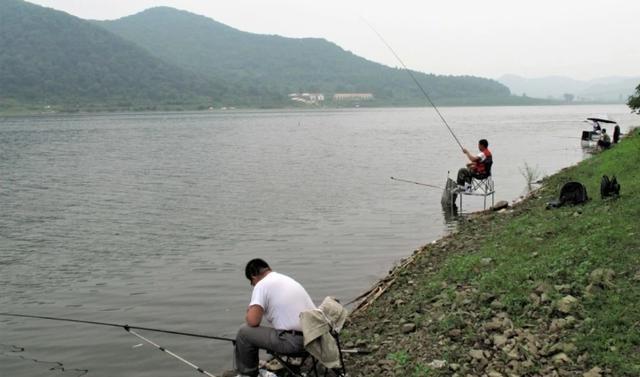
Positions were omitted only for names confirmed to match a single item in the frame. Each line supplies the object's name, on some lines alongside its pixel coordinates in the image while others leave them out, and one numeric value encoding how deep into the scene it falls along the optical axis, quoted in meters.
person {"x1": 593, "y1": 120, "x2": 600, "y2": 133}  47.99
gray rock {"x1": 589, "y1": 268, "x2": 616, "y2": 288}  8.30
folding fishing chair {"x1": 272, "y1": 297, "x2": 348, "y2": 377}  7.07
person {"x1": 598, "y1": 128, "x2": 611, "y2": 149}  36.68
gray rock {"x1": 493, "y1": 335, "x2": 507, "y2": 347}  7.55
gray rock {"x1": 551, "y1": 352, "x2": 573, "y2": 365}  6.80
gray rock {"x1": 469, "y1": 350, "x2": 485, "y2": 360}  7.38
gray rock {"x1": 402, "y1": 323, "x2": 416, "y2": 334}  9.02
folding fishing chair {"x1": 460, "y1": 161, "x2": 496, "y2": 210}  21.31
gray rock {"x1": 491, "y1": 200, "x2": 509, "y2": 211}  19.66
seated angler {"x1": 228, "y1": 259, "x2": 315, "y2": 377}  7.28
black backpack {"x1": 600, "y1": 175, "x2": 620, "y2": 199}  14.07
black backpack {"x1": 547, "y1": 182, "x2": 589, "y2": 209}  14.77
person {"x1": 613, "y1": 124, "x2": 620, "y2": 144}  37.24
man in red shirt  20.62
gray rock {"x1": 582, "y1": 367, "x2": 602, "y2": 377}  6.38
